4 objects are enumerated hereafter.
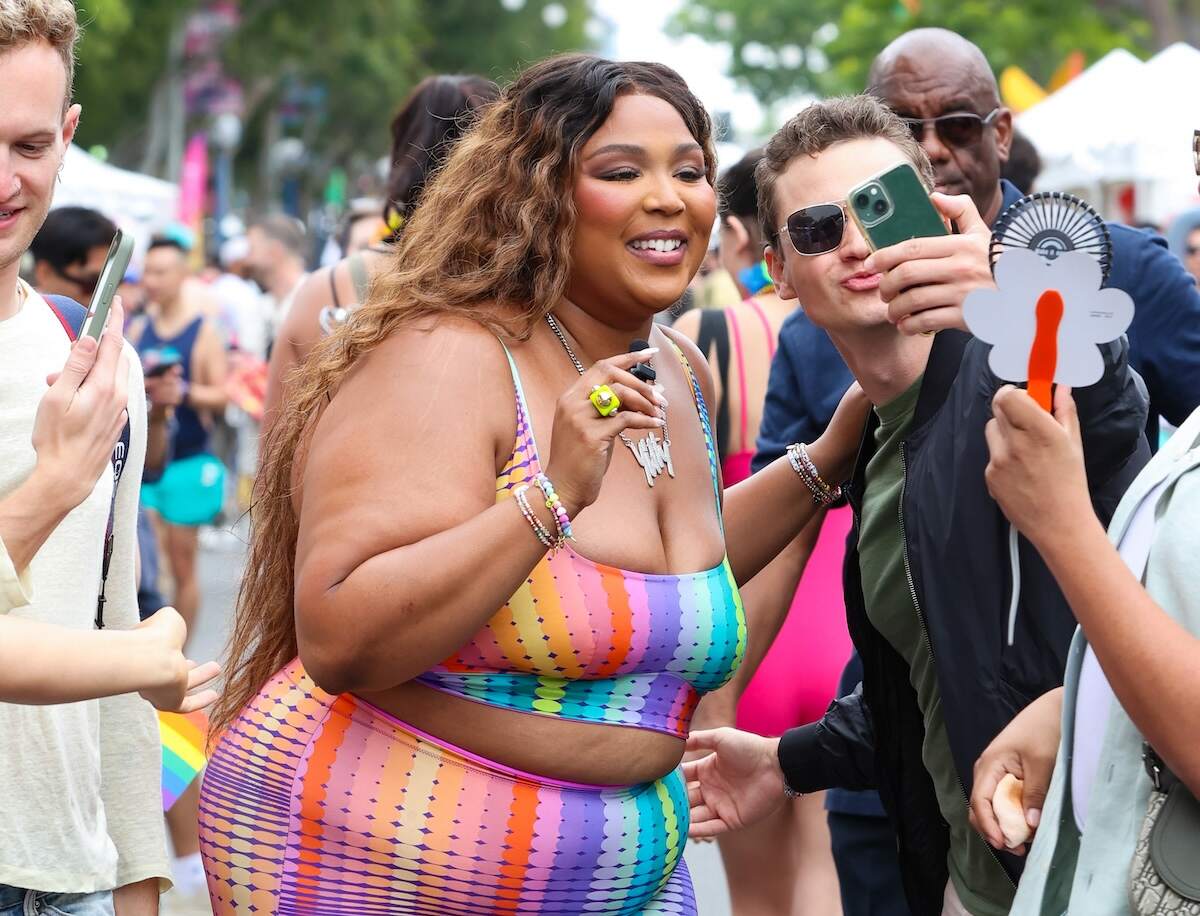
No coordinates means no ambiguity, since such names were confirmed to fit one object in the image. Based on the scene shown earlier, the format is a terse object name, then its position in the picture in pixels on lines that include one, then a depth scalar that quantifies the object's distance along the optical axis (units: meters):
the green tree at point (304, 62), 31.80
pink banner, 33.72
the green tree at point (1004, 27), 26.95
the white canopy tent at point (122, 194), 18.30
